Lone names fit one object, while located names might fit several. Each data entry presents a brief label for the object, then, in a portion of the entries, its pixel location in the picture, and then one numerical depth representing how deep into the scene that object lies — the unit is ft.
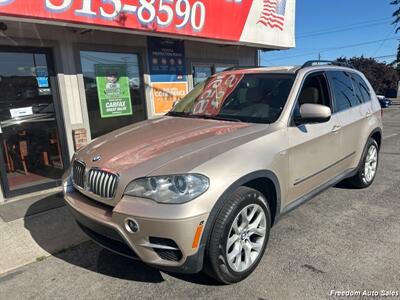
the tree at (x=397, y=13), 77.05
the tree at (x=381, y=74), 130.23
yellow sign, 23.62
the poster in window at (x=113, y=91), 20.61
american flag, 27.27
